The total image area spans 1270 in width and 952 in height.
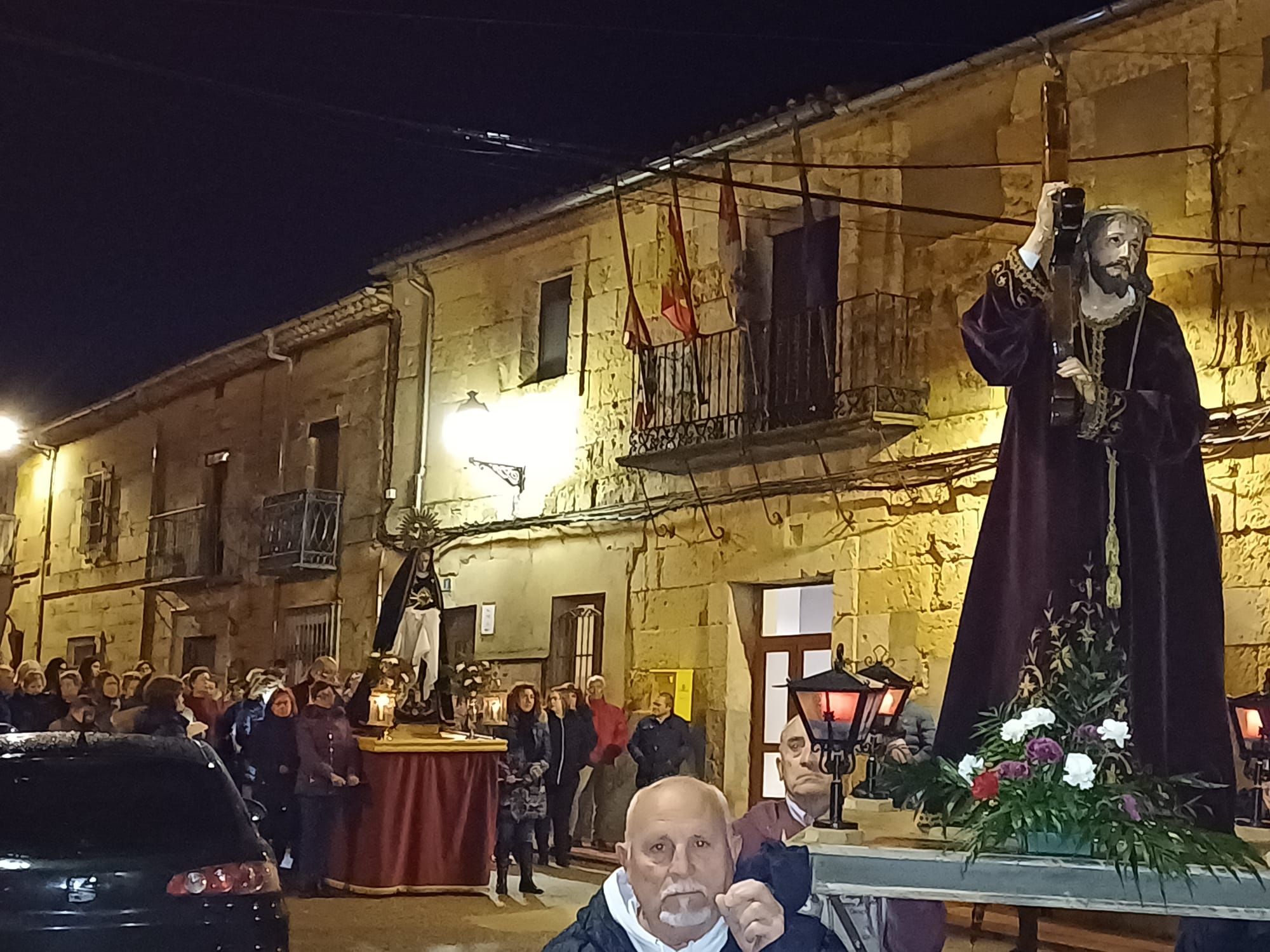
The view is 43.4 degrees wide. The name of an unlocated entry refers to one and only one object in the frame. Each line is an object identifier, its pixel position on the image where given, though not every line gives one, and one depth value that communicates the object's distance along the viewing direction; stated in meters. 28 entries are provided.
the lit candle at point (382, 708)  12.15
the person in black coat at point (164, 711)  11.12
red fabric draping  11.66
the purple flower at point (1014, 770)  3.86
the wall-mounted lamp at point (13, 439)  22.18
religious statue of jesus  4.26
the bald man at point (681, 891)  3.09
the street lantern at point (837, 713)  4.79
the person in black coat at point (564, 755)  14.12
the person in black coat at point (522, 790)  12.37
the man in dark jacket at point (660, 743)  13.75
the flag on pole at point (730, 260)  14.70
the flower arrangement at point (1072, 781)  3.69
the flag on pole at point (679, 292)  14.86
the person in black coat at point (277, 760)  11.80
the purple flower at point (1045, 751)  3.87
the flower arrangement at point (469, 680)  13.67
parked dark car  6.24
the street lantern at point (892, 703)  6.44
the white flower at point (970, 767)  4.02
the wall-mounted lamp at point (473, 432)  17.80
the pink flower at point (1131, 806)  3.76
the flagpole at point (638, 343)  15.39
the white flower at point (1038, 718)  3.98
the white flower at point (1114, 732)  3.90
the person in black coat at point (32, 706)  12.60
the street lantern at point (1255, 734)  5.87
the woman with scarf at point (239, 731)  12.30
